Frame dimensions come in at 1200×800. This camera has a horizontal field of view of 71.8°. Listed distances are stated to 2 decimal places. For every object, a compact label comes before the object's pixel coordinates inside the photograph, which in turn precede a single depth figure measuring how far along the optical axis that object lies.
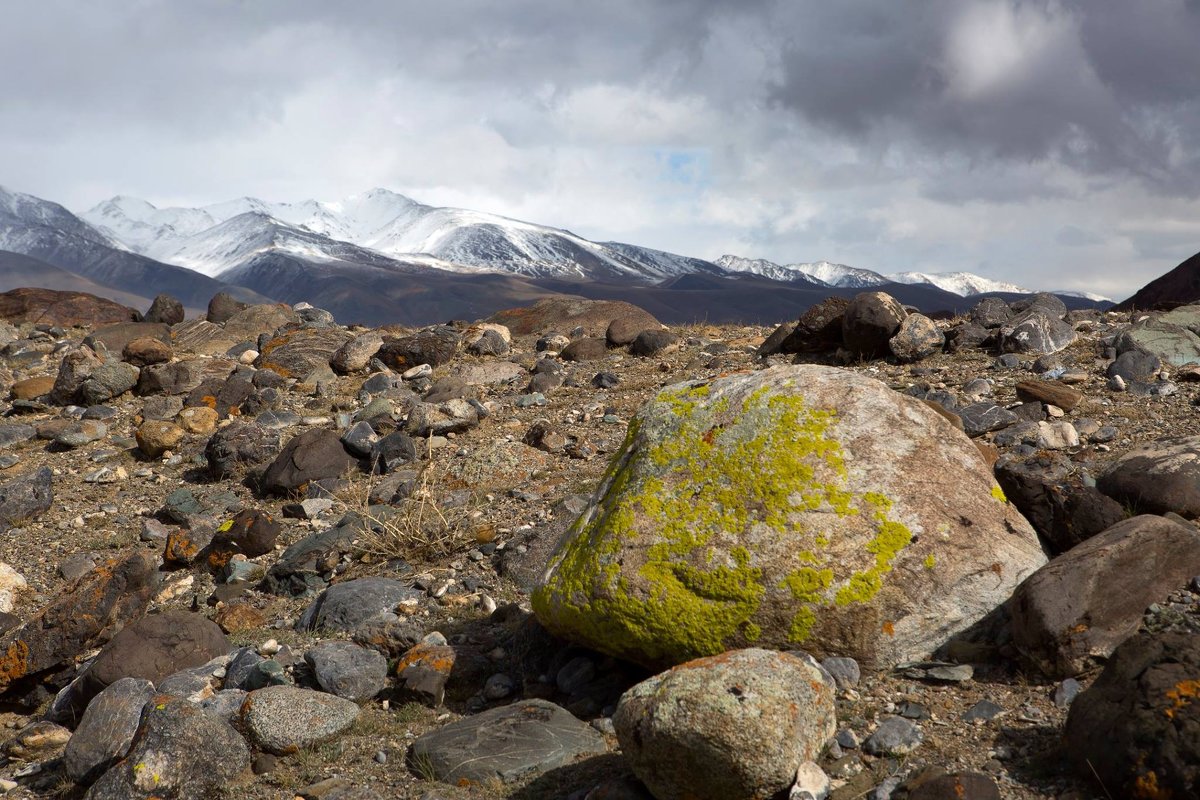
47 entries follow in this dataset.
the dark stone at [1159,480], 5.16
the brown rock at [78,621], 6.71
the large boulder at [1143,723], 3.04
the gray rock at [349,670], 5.48
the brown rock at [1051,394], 8.25
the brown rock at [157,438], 12.51
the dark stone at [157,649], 5.95
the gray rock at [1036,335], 10.74
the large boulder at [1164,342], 9.63
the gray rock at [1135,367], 9.03
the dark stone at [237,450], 11.35
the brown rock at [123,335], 20.41
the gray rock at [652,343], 14.47
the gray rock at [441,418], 11.31
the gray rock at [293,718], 4.80
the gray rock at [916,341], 11.23
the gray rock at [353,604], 6.68
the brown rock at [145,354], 17.31
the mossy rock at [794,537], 4.46
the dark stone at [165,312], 24.83
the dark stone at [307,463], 10.38
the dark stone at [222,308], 23.36
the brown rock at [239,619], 7.19
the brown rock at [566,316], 19.05
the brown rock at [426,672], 5.38
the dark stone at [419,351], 15.65
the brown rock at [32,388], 15.84
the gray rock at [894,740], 3.79
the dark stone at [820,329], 12.52
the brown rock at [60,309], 25.19
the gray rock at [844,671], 4.34
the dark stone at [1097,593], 4.05
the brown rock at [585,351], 14.73
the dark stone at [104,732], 4.99
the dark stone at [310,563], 7.76
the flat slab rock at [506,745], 4.33
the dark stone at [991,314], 12.08
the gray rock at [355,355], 15.95
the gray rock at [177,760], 4.43
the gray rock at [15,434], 13.48
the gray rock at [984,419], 8.00
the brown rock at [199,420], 13.24
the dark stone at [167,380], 15.53
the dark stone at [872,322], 11.52
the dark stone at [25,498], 10.29
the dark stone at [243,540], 8.72
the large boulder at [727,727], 3.55
